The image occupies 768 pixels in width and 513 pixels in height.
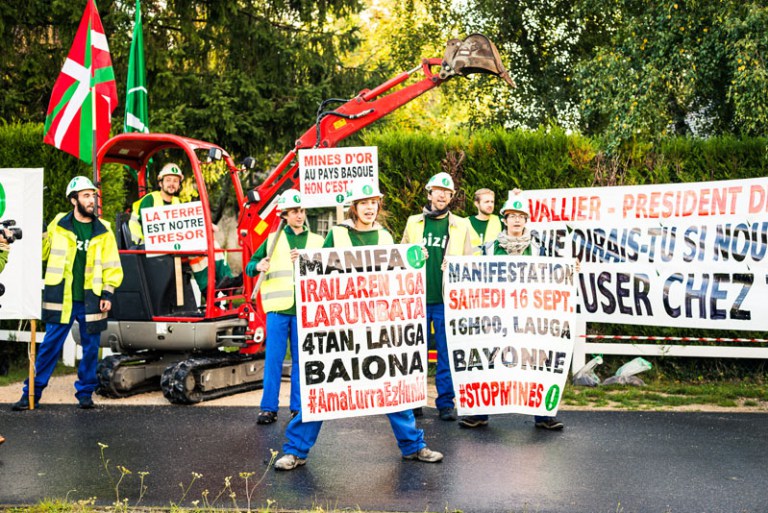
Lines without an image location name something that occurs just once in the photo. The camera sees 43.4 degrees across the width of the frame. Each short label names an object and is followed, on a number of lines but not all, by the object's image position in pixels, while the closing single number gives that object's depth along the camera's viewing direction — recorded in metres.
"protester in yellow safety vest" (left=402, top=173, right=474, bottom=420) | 8.94
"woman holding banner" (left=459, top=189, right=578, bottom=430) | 8.67
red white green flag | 11.31
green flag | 13.77
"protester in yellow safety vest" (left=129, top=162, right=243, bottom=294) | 10.86
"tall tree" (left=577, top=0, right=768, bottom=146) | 11.32
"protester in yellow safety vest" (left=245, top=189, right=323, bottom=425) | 8.59
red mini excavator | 10.37
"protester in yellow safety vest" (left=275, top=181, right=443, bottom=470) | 6.98
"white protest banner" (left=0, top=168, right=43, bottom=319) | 9.77
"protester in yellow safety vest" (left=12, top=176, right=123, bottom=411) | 9.81
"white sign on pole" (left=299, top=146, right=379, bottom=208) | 11.02
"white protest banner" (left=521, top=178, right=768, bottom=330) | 10.30
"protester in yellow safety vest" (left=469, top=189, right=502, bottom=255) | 9.38
